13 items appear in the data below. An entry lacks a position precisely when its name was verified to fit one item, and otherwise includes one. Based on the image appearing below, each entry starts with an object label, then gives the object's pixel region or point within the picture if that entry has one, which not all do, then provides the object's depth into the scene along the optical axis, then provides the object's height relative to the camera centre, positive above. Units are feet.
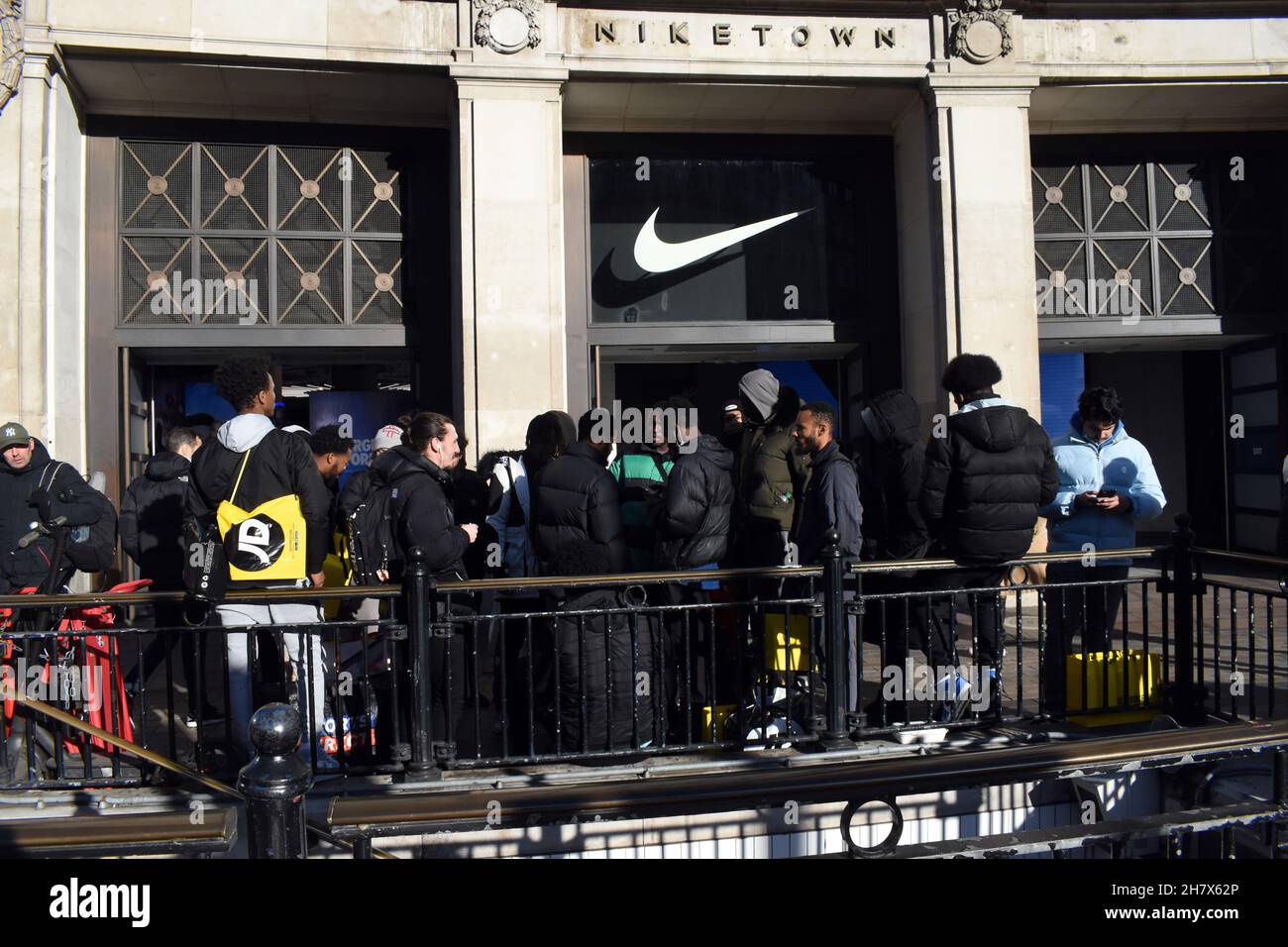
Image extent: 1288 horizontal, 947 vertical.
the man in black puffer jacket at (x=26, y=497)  19.80 -0.10
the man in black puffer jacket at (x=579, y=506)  18.28 -0.44
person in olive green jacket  21.02 +0.07
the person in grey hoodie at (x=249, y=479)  17.01 +0.15
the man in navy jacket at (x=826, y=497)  19.15 -0.39
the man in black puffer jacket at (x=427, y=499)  18.06 -0.25
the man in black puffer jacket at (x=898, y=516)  18.89 -0.80
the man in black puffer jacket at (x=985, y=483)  17.74 -0.17
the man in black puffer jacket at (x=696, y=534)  19.21 -1.07
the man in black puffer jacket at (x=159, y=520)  23.00 -0.69
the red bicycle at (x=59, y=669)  16.44 -3.06
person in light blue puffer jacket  19.51 -0.59
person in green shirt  21.74 -0.42
